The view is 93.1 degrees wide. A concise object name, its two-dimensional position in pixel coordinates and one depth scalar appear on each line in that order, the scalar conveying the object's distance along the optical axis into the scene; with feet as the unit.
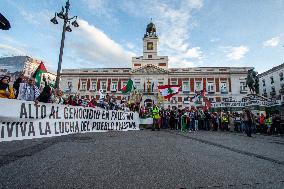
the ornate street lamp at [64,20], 21.78
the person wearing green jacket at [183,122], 30.43
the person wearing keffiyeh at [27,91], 15.32
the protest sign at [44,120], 11.37
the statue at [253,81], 91.38
